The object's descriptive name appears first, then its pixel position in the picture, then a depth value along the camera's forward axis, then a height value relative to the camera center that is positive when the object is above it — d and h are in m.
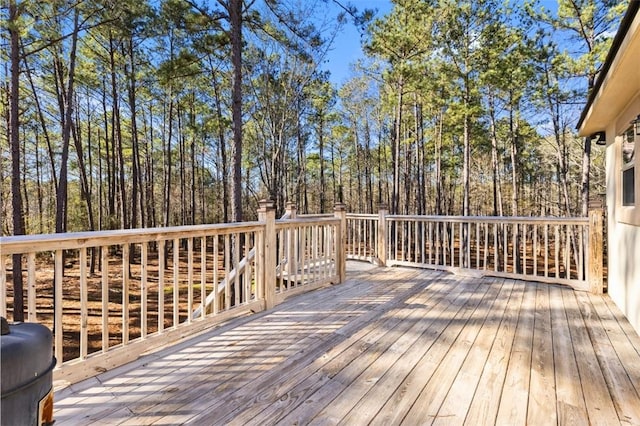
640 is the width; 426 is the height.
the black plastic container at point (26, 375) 0.77 -0.42
